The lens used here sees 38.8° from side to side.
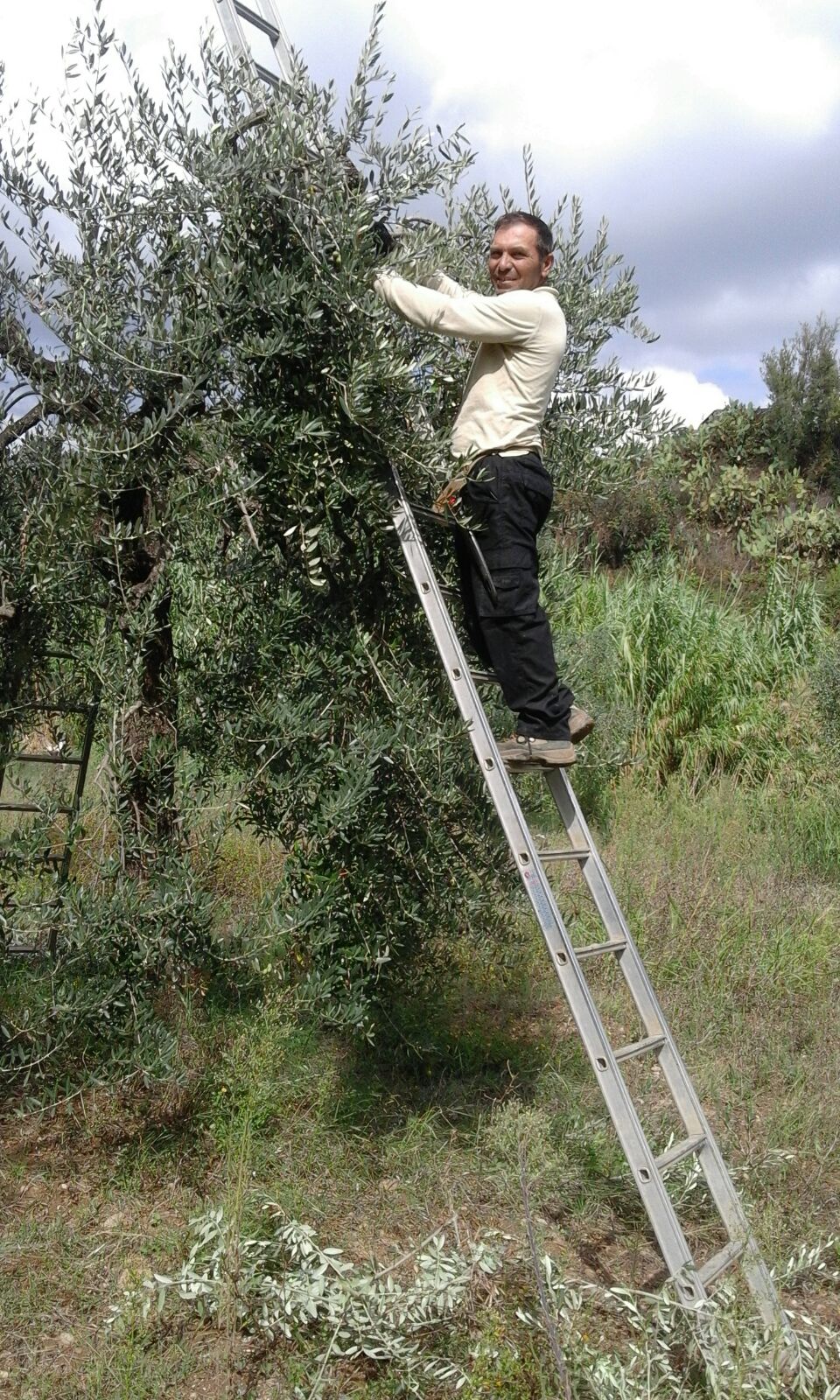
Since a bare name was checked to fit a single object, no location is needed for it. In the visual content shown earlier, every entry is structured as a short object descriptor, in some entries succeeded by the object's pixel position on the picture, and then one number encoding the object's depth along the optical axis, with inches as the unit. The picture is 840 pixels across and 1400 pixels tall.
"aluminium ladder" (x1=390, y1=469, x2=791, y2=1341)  141.4
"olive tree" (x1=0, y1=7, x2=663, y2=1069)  153.7
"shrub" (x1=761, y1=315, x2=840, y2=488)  688.4
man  166.9
